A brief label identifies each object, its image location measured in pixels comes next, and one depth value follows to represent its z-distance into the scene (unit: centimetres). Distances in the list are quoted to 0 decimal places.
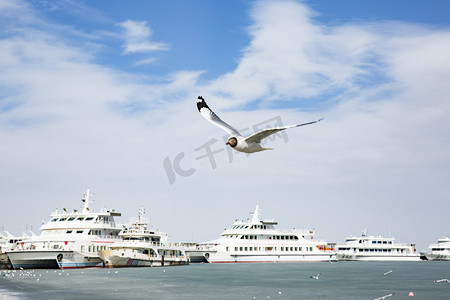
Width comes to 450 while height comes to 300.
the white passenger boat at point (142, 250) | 6688
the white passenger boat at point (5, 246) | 7154
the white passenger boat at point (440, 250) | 12175
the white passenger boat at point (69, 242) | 6316
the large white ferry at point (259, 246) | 9219
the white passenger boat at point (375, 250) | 11212
